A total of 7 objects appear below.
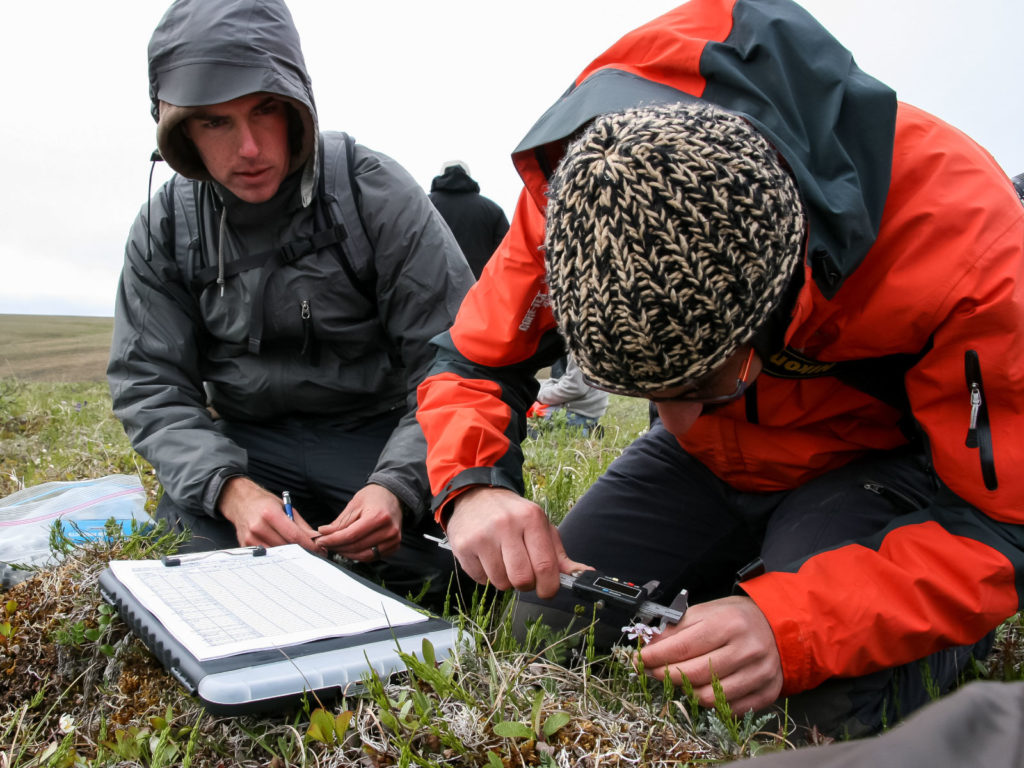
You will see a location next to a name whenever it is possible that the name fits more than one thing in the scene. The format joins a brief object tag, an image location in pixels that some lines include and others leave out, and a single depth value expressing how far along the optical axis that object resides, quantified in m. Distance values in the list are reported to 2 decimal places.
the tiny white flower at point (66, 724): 0.78
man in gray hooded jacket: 1.16
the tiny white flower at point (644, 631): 0.77
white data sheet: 0.76
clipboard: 0.67
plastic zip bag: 1.13
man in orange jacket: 0.62
